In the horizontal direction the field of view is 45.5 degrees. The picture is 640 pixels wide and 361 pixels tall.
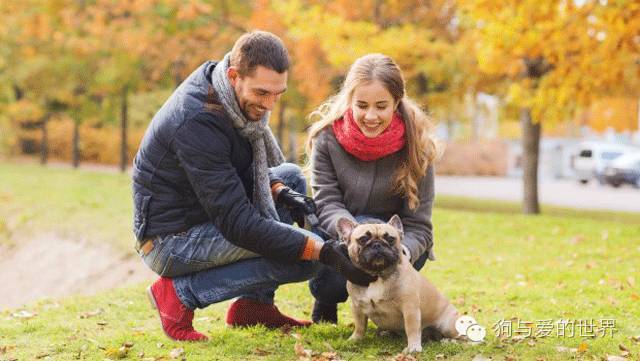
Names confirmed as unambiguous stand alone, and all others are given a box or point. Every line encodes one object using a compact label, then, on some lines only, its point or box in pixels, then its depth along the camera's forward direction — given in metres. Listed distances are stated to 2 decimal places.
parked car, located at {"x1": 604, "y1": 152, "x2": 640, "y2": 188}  30.64
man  4.27
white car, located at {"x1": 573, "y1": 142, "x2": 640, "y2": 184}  33.78
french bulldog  4.29
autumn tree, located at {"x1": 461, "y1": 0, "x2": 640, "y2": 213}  10.81
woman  4.66
